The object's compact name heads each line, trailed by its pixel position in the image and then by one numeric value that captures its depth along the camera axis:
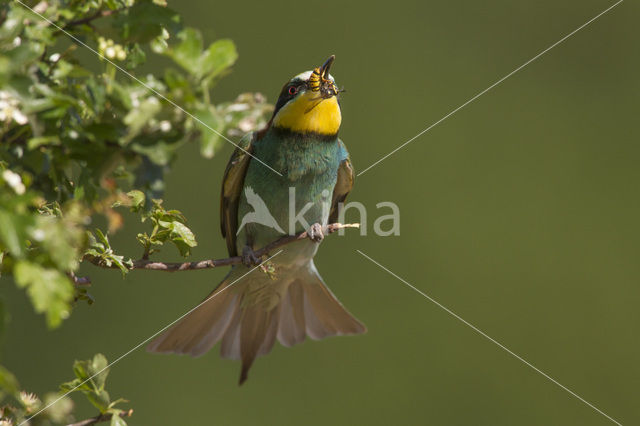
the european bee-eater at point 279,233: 5.75
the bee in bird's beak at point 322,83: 5.74
